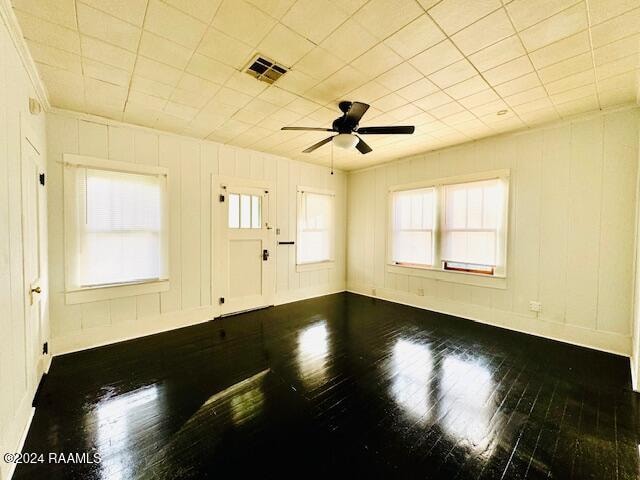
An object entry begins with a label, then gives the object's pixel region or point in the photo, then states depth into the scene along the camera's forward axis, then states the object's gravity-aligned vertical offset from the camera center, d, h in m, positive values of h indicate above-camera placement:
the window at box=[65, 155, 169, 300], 3.20 +0.09
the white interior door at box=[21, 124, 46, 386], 2.06 -0.19
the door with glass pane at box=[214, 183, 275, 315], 4.46 -0.28
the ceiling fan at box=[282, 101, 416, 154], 2.74 +1.07
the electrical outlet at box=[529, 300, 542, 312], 3.71 -0.94
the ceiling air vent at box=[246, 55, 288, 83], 2.28 +1.38
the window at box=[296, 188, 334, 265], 5.51 +0.13
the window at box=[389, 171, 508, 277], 4.09 +0.14
